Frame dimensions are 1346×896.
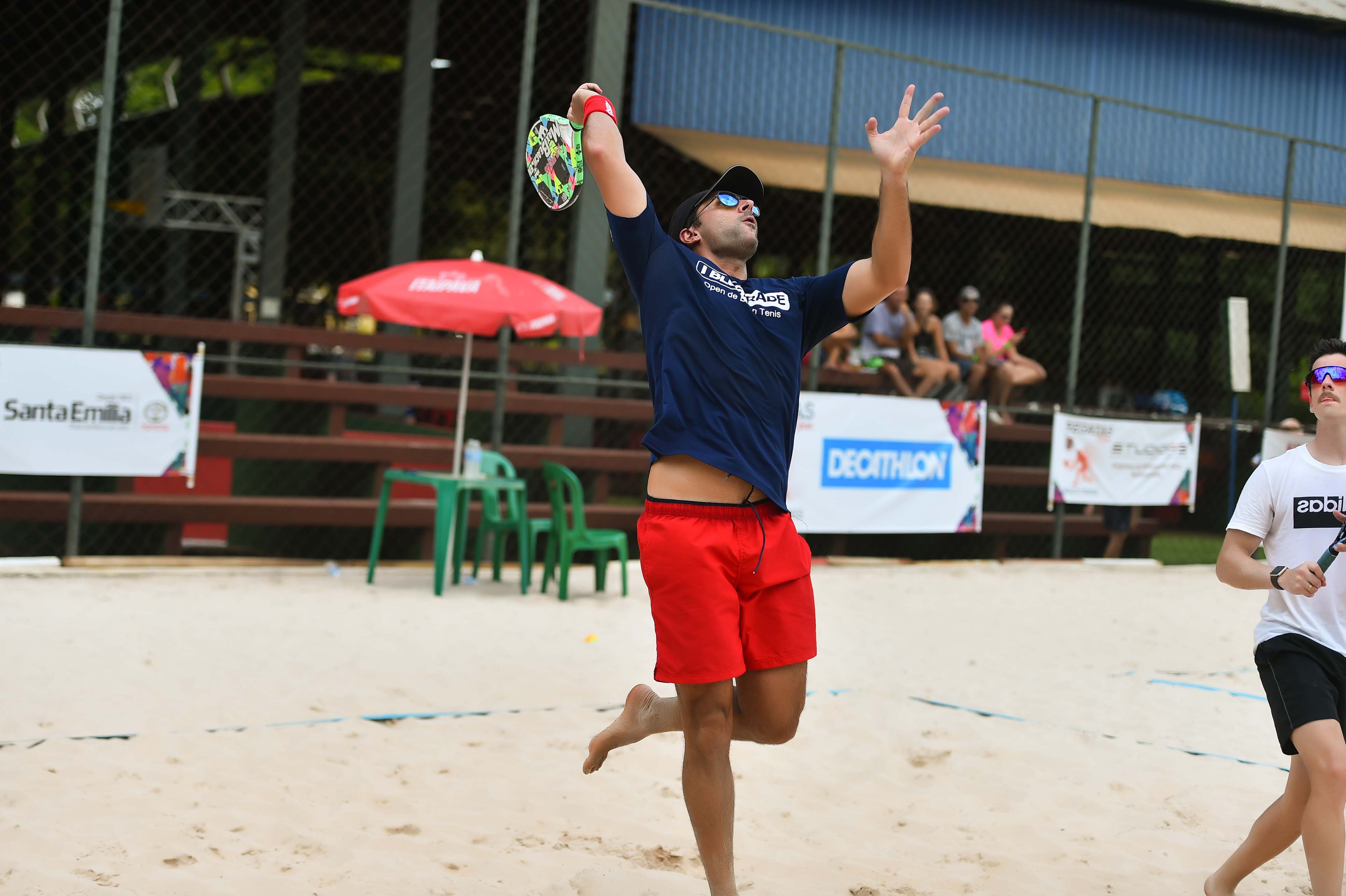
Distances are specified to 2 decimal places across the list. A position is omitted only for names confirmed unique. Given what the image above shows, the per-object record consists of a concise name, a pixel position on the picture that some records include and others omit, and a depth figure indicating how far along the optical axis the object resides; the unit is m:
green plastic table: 15.42
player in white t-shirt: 5.75
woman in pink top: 22.78
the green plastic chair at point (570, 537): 15.66
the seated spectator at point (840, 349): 22.16
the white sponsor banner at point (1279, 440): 23.36
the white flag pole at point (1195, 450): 22.41
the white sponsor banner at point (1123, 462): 21.30
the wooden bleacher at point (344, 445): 16.94
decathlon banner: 18.72
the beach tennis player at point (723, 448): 5.75
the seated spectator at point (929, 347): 21.94
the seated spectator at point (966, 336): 22.91
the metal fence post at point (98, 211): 14.98
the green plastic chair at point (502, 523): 16.12
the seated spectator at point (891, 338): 21.97
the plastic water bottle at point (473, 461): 15.94
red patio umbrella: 14.98
